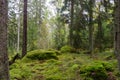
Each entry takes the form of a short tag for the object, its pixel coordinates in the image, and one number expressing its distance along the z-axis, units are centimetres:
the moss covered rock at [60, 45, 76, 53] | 1236
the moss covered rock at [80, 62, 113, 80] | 603
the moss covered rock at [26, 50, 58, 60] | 919
